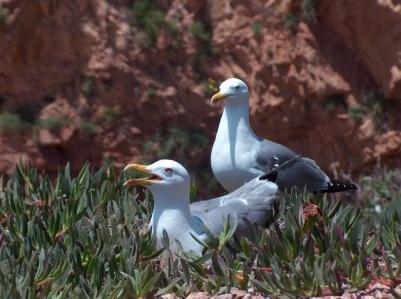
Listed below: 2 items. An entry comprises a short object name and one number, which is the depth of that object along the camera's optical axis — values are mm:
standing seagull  14039
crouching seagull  11086
